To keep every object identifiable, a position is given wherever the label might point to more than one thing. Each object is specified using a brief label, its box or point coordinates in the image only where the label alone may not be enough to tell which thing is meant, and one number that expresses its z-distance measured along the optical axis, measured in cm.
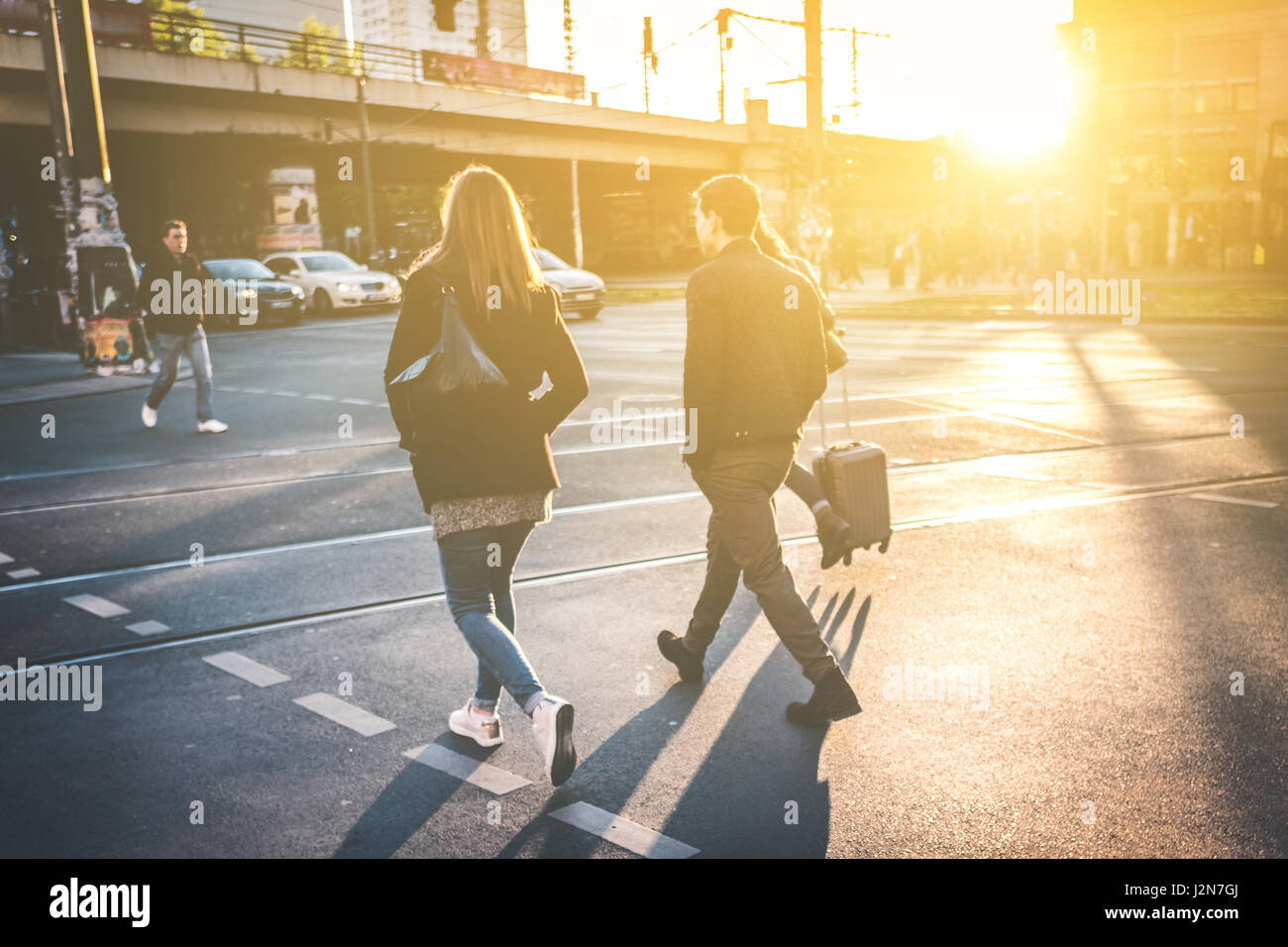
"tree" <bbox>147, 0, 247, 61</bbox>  3291
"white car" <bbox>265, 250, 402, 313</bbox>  3052
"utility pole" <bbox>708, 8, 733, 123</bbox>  2909
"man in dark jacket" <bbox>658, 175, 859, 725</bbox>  432
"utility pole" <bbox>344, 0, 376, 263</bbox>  4097
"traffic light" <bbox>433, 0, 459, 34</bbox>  2800
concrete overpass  3484
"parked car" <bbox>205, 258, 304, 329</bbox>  2792
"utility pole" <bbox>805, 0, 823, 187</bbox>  2222
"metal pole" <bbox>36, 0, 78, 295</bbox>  1827
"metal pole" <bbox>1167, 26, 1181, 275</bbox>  3772
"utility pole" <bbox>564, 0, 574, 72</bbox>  6956
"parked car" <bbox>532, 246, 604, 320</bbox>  2602
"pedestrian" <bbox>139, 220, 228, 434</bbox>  1116
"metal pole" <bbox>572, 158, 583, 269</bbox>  5433
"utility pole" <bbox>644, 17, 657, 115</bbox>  4936
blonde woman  390
